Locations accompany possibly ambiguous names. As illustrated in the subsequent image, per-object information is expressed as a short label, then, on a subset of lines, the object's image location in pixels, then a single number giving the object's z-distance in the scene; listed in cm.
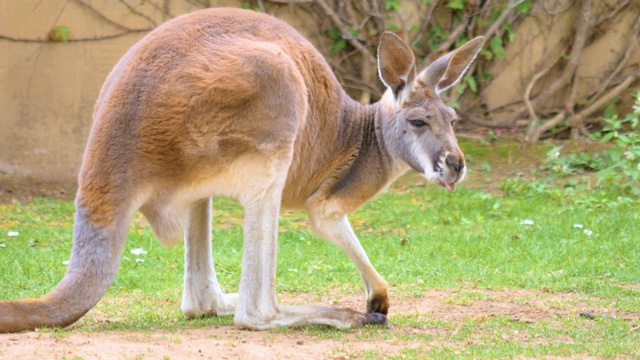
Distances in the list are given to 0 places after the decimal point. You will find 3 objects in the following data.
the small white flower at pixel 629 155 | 1456
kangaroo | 771
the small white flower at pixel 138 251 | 1216
